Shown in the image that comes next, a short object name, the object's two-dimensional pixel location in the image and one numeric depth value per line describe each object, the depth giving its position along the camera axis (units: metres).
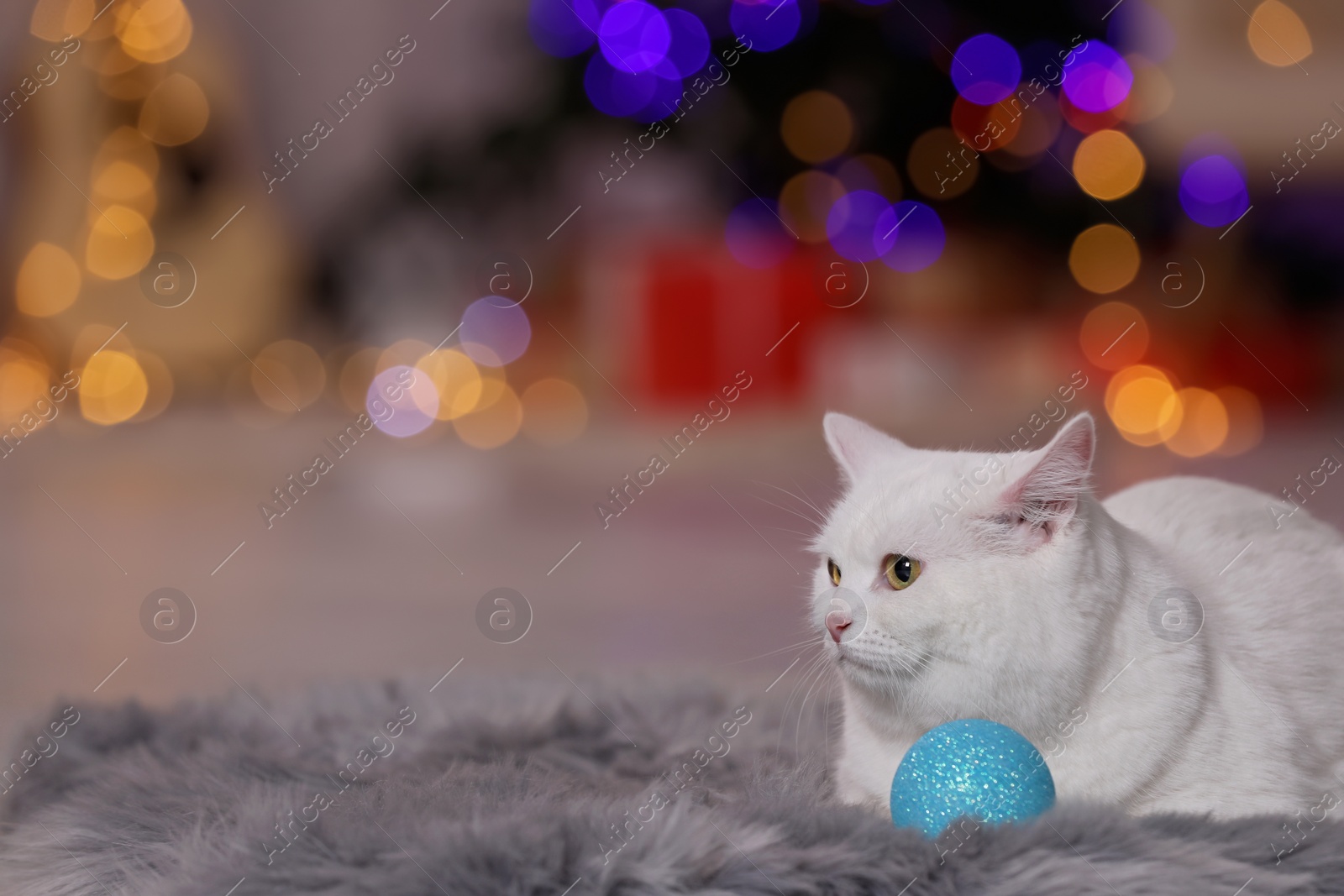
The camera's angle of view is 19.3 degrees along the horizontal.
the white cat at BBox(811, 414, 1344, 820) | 1.64
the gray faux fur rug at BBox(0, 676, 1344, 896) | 1.58
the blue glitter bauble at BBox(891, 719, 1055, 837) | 1.62
